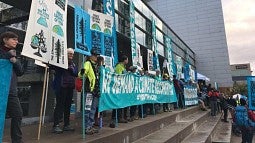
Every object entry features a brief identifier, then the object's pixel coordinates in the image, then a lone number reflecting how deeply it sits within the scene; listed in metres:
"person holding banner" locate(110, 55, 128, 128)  7.16
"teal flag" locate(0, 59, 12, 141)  3.36
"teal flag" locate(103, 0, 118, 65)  6.92
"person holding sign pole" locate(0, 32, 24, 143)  3.63
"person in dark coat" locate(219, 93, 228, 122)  15.07
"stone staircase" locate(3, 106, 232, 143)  4.84
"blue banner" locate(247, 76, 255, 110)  8.11
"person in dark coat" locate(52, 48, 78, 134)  5.35
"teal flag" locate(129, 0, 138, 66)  8.68
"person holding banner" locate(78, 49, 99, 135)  5.31
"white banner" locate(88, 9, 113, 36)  6.10
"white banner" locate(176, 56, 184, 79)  14.39
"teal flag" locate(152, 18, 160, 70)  11.77
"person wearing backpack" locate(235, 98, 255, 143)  9.65
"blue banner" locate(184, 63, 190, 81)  15.79
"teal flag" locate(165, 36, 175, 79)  12.37
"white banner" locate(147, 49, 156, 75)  9.76
